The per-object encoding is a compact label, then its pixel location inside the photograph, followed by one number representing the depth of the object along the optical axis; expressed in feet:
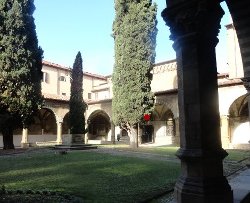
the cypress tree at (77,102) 73.09
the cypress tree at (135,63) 68.08
